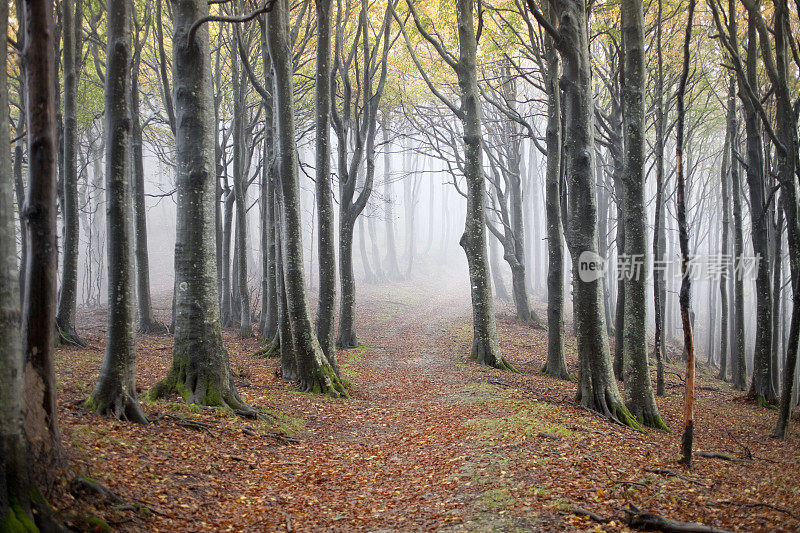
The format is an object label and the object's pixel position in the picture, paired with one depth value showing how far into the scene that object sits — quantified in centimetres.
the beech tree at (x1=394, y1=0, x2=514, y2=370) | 1197
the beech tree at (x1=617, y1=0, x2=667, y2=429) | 807
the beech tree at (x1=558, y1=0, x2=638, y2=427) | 791
